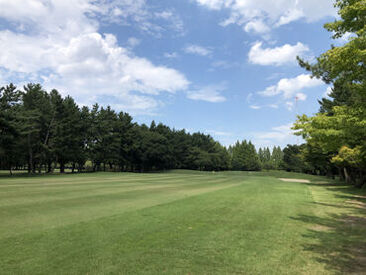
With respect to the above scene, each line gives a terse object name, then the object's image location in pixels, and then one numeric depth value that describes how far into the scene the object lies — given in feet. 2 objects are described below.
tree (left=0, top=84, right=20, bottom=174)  118.21
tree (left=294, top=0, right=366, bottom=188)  25.32
